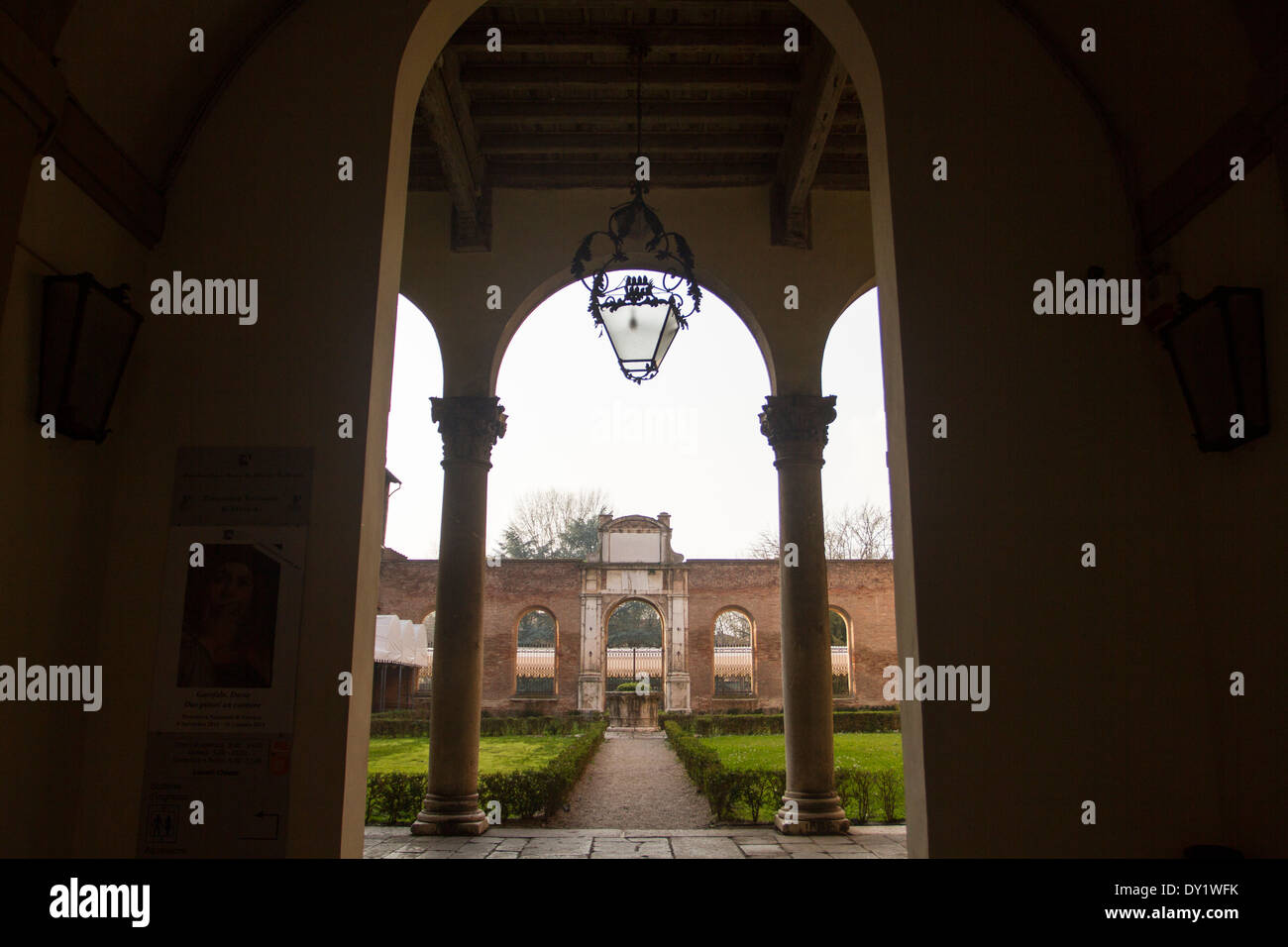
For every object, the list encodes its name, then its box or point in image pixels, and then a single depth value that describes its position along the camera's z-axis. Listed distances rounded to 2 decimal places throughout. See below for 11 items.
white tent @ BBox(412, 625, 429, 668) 22.73
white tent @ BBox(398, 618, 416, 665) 21.21
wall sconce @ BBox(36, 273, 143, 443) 2.74
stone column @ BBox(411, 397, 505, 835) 6.98
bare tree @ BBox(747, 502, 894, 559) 35.09
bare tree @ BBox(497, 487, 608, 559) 35.59
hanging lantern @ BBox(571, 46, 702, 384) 4.60
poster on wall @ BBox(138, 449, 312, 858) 2.79
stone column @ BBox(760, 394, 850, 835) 7.07
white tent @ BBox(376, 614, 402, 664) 19.50
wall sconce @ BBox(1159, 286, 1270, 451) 2.67
